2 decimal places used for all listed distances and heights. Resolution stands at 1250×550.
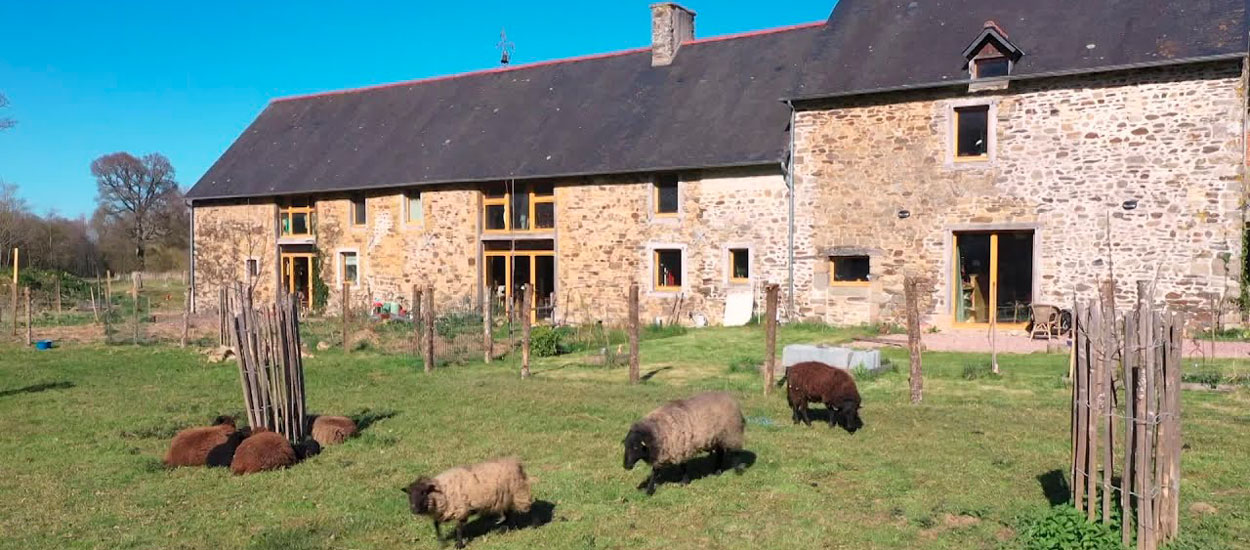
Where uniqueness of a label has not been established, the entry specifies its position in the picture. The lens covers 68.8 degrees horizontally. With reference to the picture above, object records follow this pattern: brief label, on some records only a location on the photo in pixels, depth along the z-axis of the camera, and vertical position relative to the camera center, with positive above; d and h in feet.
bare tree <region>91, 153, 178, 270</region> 186.19 +15.30
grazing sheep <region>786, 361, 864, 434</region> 31.58 -4.56
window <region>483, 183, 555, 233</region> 80.64 +5.18
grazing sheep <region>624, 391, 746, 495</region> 24.32 -4.66
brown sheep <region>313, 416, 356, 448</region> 31.53 -5.71
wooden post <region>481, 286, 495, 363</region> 52.60 -4.32
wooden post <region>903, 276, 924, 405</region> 36.52 -3.74
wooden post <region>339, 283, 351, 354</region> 58.85 -3.85
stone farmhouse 55.52 +6.81
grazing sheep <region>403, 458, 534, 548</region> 20.31 -5.22
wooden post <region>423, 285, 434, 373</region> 49.08 -4.11
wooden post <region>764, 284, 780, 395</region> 39.55 -3.44
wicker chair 56.70 -3.64
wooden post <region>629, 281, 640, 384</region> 42.86 -3.37
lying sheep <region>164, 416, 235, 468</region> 28.53 -5.60
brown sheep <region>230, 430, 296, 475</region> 27.50 -5.72
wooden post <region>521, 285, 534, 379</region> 46.03 -3.59
